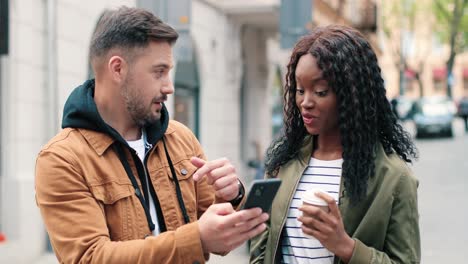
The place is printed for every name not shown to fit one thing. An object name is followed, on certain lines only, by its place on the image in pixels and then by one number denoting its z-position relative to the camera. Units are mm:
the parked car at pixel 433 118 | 30969
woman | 2346
